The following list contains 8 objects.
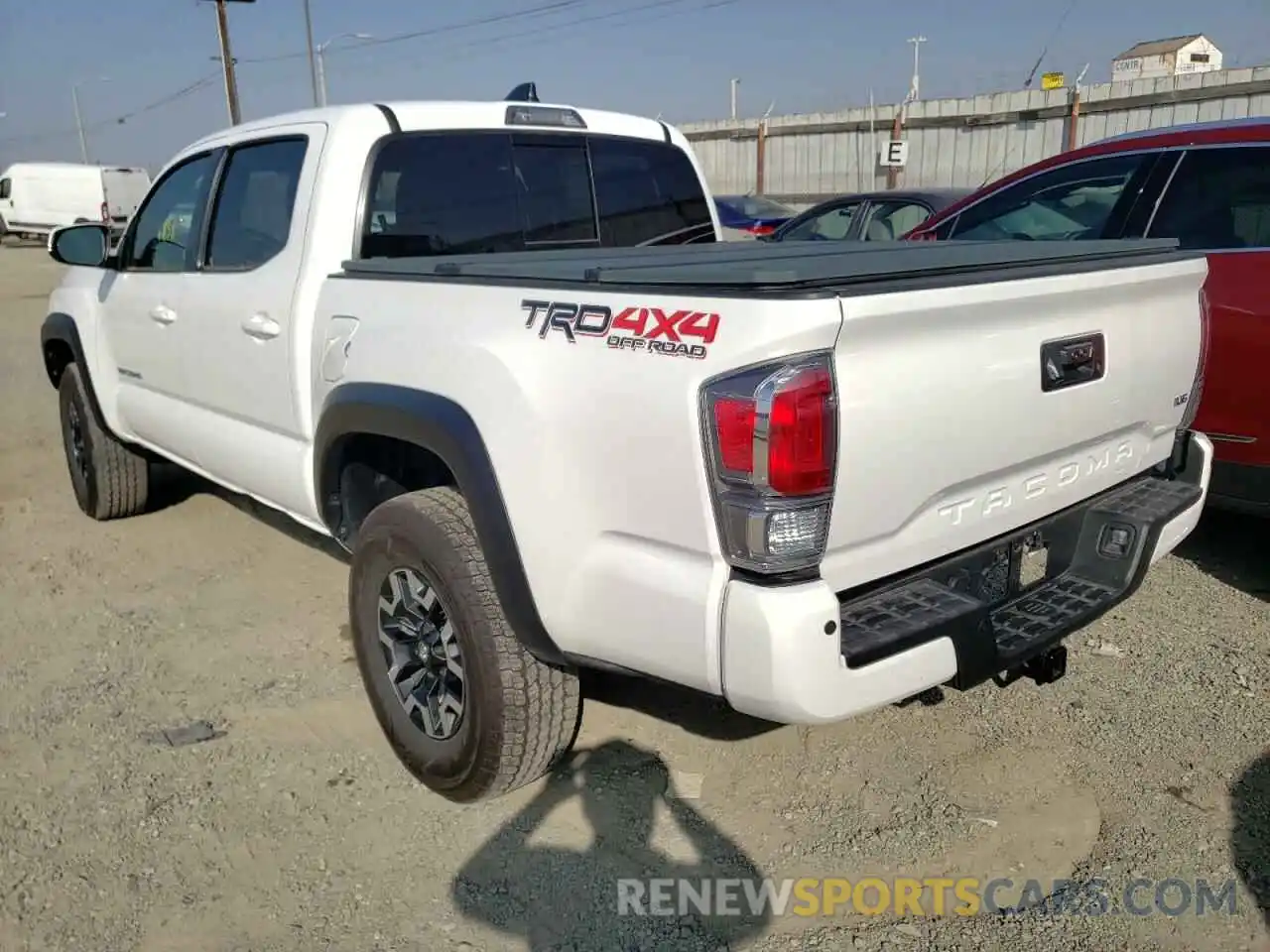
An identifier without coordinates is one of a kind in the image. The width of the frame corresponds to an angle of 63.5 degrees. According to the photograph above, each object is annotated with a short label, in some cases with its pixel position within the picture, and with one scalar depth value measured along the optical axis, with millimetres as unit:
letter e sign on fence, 18859
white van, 30031
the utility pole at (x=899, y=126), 19250
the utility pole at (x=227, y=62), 30828
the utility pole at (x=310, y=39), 28219
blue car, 12282
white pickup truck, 2027
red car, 3850
